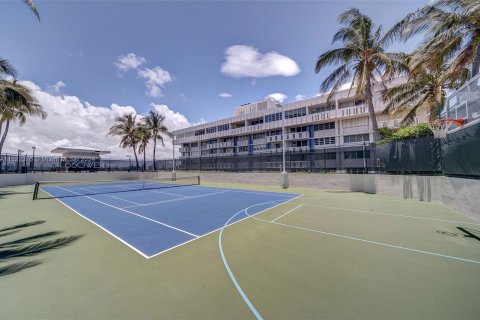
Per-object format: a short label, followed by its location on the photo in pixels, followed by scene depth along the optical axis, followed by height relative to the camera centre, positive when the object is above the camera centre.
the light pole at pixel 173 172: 35.02 -1.17
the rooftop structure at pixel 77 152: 38.81 +3.11
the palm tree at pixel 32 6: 10.63 +8.60
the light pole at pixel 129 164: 41.29 +0.47
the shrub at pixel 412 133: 14.45 +2.10
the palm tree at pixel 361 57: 17.09 +9.33
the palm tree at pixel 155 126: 44.75 +8.80
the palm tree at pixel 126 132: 43.28 +7.38
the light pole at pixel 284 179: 22.45 -1.74
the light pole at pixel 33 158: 28.08 +1.45
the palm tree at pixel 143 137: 43.35 +6.41
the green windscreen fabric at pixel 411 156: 13.18 +0.38
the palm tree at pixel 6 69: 17.26 +9.05
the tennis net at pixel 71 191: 17.66 -2.44
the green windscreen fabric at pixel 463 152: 8.73 +0.39
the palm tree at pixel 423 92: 17.40 +6.41
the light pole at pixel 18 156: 26.80 +1.59
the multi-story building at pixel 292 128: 34.38 +7.64
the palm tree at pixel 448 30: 11.04 +7.58
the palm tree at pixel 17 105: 17.78 +6.83
